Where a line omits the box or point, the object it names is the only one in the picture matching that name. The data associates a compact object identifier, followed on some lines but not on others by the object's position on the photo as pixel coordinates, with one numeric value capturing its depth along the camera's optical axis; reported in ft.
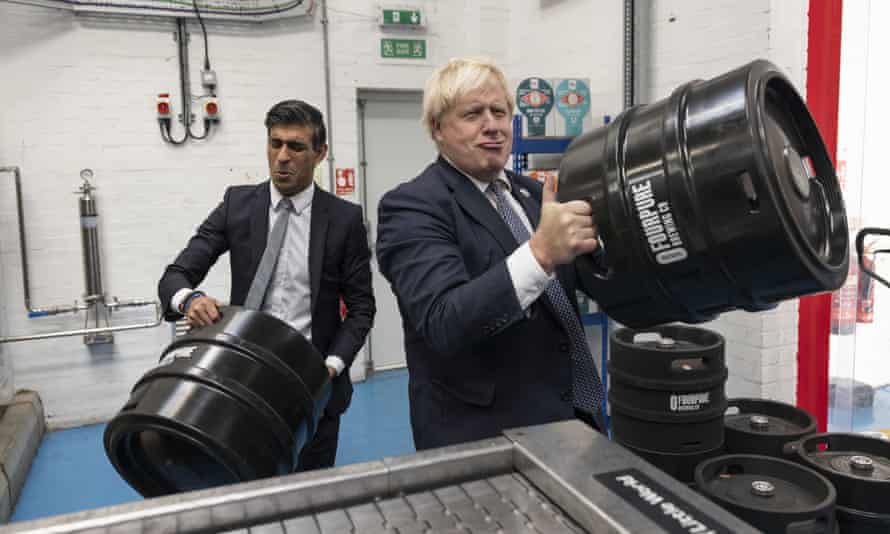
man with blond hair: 4.02
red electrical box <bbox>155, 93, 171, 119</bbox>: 14.15
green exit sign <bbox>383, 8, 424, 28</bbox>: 15.80
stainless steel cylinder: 13.73
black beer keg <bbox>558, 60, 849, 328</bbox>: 2.90
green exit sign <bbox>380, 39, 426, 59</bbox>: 16.10
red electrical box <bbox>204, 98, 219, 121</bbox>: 14.51
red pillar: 9.39
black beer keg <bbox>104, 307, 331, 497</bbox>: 3.45
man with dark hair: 7.10
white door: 16.66
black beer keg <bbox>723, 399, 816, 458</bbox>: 5.37
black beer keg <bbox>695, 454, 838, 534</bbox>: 3.51
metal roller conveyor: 2.75
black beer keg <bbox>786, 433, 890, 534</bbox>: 4.04
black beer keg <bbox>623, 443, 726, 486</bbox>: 5.65
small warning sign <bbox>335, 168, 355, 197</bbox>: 15.89
